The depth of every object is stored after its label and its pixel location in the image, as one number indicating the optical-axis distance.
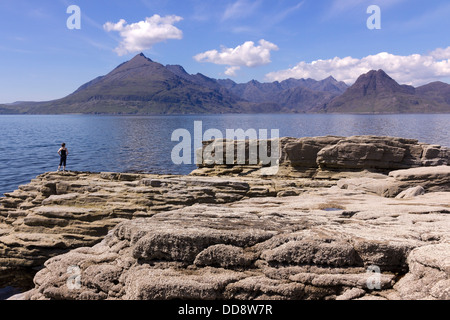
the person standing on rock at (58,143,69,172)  32.81
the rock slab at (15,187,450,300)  9.38
